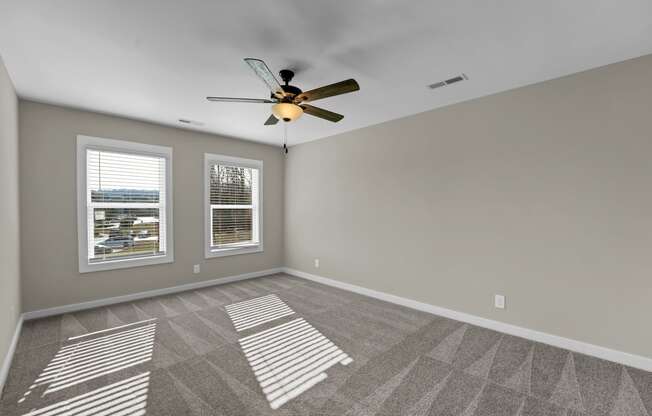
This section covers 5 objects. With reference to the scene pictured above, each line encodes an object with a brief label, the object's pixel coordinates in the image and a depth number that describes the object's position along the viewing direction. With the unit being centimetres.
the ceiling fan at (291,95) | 217
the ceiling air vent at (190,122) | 411
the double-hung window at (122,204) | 373
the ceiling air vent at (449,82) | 280
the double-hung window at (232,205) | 493
